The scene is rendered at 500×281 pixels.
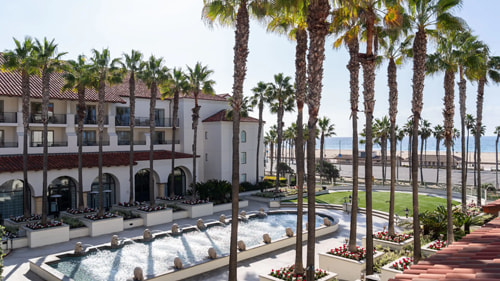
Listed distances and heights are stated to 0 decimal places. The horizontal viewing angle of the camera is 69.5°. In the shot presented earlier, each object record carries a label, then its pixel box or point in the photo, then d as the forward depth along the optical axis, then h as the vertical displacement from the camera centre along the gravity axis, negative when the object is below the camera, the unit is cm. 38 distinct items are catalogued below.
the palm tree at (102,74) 2561 +527
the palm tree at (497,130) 6103 +343
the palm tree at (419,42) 1450 +441
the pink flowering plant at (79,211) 2636 -476
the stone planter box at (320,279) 1379 -502
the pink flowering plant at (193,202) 3019 -459
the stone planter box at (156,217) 2645 -519
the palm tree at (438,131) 5653 +295
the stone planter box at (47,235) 2106 -535
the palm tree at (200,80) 3136 +590
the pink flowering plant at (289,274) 1381 -493
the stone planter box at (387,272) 1402 -482
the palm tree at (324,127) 5391 +326
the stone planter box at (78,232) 2308 -555
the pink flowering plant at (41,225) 2185 -487
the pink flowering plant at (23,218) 2408 -488
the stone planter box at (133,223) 2569 -546
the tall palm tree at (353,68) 1537 +359
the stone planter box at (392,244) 1791 -478
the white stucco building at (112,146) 2745 +12
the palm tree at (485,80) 2780 +554
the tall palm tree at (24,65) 2259 +513
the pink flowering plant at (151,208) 2727 -470
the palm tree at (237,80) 1232 +237
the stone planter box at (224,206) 3139 -522
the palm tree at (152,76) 2859 +569
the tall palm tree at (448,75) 1652 +373
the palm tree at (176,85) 3108 +541
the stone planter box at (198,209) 2928 -508
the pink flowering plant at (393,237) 1844 -459
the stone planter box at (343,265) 1552 -514
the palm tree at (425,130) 5575 +304
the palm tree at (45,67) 2281 +513
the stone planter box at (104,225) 2362 -528
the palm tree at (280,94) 3819 +577
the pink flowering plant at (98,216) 2453 -482
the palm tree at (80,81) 2500 +460
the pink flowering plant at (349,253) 1616 -478
